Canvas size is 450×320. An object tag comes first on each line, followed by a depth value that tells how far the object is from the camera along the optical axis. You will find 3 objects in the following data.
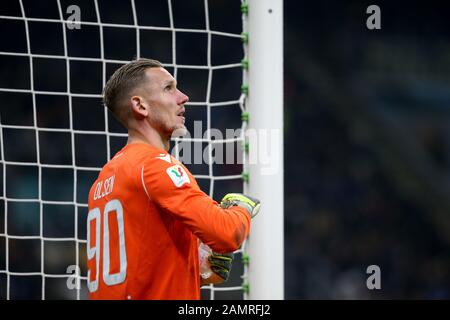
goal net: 12.77
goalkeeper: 4.92
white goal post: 6.12
